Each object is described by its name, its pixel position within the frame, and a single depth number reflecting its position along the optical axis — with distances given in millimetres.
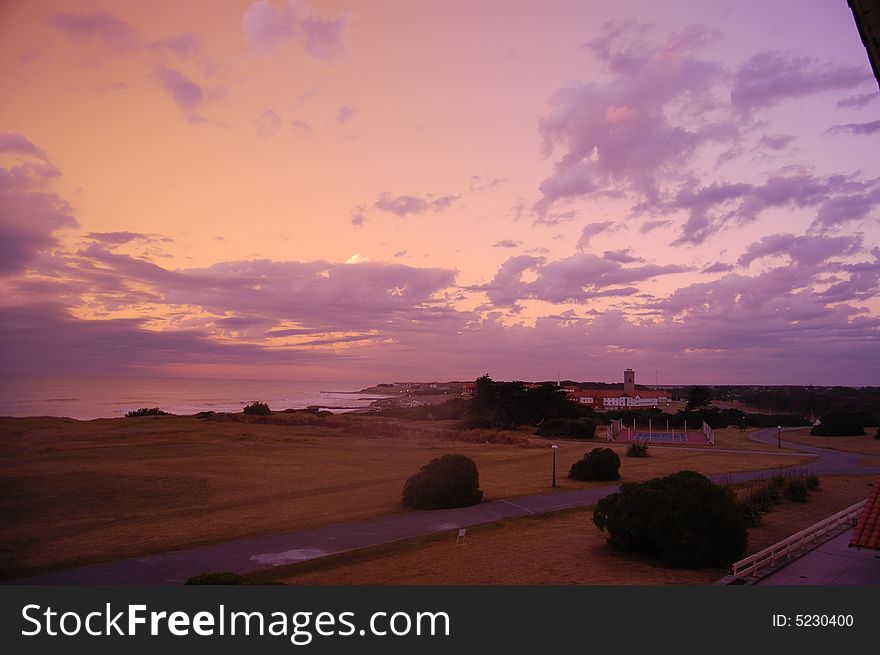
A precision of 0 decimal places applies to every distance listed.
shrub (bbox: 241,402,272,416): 70194
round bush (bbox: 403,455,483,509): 23516
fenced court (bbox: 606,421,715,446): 54497
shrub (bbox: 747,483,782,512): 21312
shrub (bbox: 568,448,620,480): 30906
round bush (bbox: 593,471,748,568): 14336
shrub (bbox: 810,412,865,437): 60081
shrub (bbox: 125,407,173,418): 66219
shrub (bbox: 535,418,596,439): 58125
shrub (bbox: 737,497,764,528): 18894
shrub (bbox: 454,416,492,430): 67875
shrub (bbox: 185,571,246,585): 9109
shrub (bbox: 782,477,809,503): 23984
